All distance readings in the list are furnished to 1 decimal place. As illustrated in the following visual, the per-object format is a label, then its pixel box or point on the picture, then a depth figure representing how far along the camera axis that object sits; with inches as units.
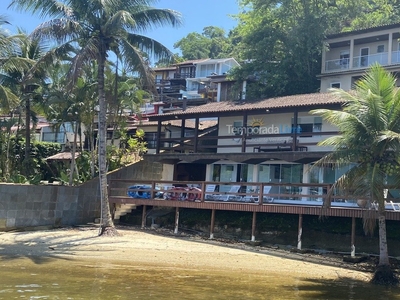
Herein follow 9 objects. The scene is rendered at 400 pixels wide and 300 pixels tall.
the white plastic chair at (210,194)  889.6
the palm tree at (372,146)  602.9
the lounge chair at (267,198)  829.7
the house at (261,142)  1004.6
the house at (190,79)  2277.3
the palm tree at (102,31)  840.9
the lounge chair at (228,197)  907.9
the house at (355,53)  1472.4
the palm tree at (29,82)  1106.7
